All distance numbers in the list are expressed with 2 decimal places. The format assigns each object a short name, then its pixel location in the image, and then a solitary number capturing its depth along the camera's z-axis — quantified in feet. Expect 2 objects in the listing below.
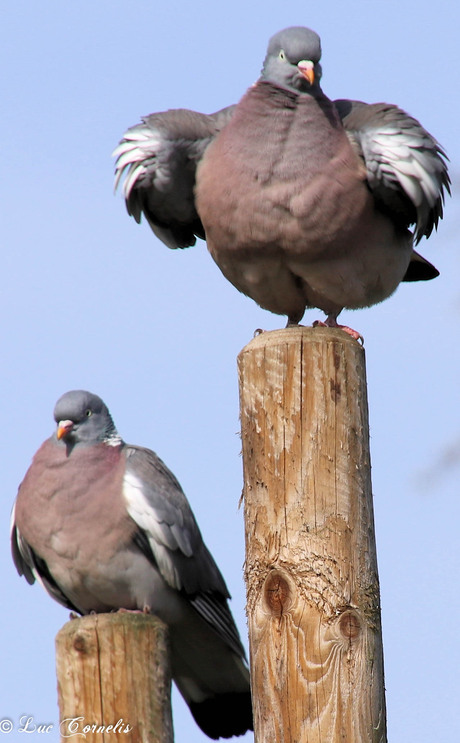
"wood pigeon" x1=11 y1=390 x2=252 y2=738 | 41.14
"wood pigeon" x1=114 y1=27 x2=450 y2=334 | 40.57
